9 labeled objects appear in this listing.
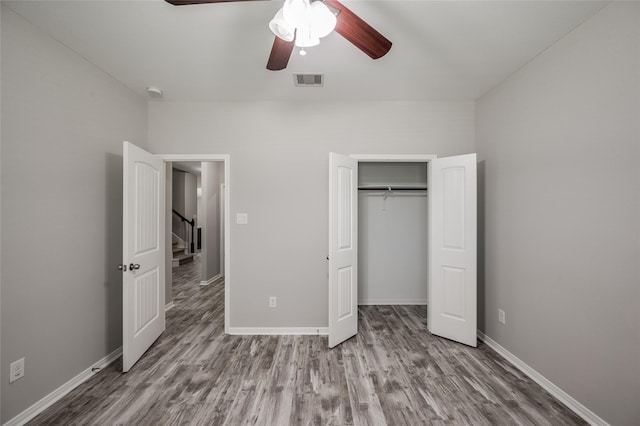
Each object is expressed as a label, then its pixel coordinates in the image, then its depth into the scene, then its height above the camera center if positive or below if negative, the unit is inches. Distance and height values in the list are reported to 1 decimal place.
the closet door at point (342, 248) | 110.4 -14.6
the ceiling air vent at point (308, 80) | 102.1 +52.3
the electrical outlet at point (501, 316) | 105.7 -40.6
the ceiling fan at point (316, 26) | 48.1 +37.3
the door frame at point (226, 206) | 123.6 +3.5
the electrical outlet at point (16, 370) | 69.0 -40.5
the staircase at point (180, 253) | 272.5 -44.1
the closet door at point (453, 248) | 111.0 -14.8
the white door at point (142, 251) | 93.8 -14.4
